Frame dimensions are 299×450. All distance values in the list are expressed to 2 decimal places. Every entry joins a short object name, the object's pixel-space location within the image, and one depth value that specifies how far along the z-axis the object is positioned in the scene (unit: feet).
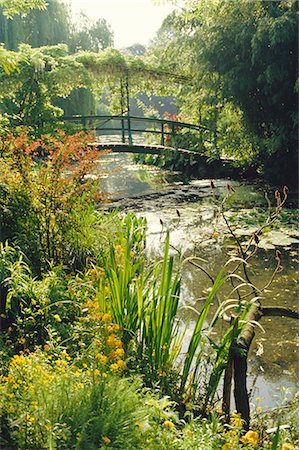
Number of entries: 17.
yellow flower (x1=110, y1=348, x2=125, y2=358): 7.30
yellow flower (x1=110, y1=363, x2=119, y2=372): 6.91
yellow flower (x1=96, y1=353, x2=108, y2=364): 6.99
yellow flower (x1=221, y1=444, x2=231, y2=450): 5.92
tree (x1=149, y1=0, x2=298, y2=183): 28.86
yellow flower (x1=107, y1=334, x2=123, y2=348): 7.61
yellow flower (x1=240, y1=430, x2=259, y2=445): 5.93
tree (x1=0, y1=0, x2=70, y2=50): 56.75
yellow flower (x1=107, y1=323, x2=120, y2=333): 7.93
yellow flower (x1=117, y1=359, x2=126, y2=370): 7.05
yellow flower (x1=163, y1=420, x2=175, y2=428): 5.91
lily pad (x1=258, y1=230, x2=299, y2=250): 18.34
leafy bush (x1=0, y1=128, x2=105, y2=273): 12.36
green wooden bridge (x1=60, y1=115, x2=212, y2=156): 41.78
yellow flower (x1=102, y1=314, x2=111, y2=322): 7.98
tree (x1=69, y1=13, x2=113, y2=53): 70.49
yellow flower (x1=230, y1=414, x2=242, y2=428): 6.54
